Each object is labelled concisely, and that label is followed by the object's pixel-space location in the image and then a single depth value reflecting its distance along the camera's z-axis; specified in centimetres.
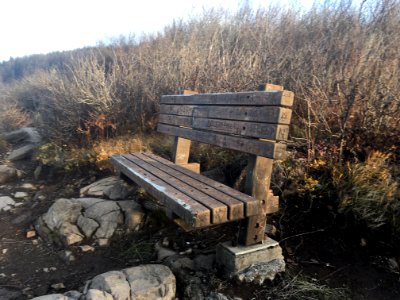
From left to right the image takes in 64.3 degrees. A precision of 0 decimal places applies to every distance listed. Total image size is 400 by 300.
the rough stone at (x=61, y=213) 356
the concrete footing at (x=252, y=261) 240
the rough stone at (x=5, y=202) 444
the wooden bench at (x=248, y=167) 224
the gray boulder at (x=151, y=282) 229
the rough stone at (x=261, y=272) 240
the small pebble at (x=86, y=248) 323
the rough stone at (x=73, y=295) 226
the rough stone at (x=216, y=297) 224
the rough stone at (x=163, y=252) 288
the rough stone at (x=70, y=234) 334
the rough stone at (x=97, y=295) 217
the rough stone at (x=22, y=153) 667
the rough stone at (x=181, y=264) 260
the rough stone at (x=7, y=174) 554
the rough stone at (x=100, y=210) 360
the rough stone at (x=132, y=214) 348
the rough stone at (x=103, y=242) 331
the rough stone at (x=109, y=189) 412
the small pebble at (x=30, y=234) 363
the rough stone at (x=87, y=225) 344
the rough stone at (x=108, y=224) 341
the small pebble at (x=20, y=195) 484
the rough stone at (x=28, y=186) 519
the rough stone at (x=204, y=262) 262
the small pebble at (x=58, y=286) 270
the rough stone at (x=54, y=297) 222
